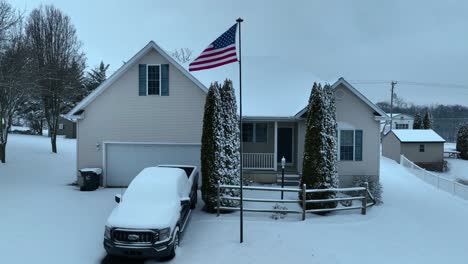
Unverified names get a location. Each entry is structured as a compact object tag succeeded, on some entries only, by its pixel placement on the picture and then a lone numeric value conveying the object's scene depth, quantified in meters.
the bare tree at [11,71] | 17.23
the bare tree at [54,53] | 24.52
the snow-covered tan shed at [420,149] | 33.03
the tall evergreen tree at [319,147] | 11.80
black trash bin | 14.71
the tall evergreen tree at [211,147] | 11.41
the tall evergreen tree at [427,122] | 40.35
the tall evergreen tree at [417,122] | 41.75
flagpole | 8.66
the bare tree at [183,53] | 43.98
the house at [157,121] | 15.22
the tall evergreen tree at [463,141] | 38.62
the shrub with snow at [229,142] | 11.69
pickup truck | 7.59
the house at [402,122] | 55.25
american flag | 9.30
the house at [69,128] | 37.72
